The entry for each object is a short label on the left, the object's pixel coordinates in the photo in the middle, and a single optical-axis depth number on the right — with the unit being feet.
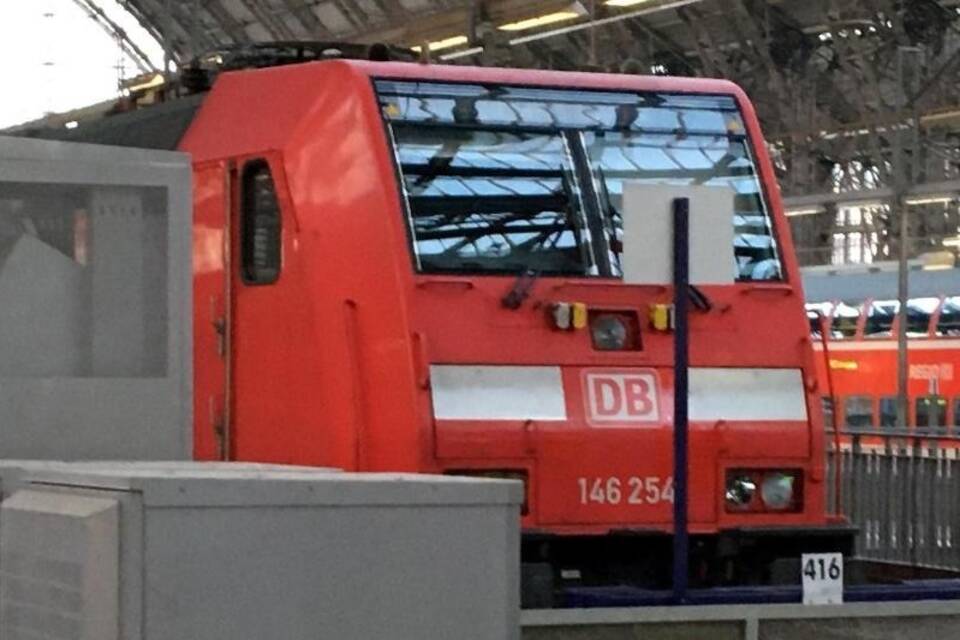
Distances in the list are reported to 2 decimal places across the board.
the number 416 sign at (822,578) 48.26
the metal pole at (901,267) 169.37
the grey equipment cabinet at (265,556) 29.40
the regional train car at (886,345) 218.18
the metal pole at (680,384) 47.60
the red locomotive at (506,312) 55.36
